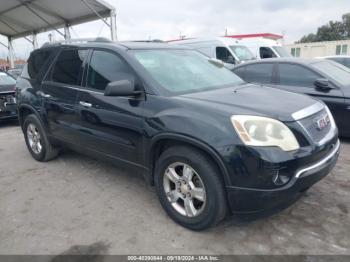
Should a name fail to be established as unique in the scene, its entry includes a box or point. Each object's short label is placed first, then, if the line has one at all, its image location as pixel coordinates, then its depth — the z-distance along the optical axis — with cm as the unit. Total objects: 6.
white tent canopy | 1306
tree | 5656
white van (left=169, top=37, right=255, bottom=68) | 1291
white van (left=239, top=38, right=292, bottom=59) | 1477
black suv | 265
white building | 2822
